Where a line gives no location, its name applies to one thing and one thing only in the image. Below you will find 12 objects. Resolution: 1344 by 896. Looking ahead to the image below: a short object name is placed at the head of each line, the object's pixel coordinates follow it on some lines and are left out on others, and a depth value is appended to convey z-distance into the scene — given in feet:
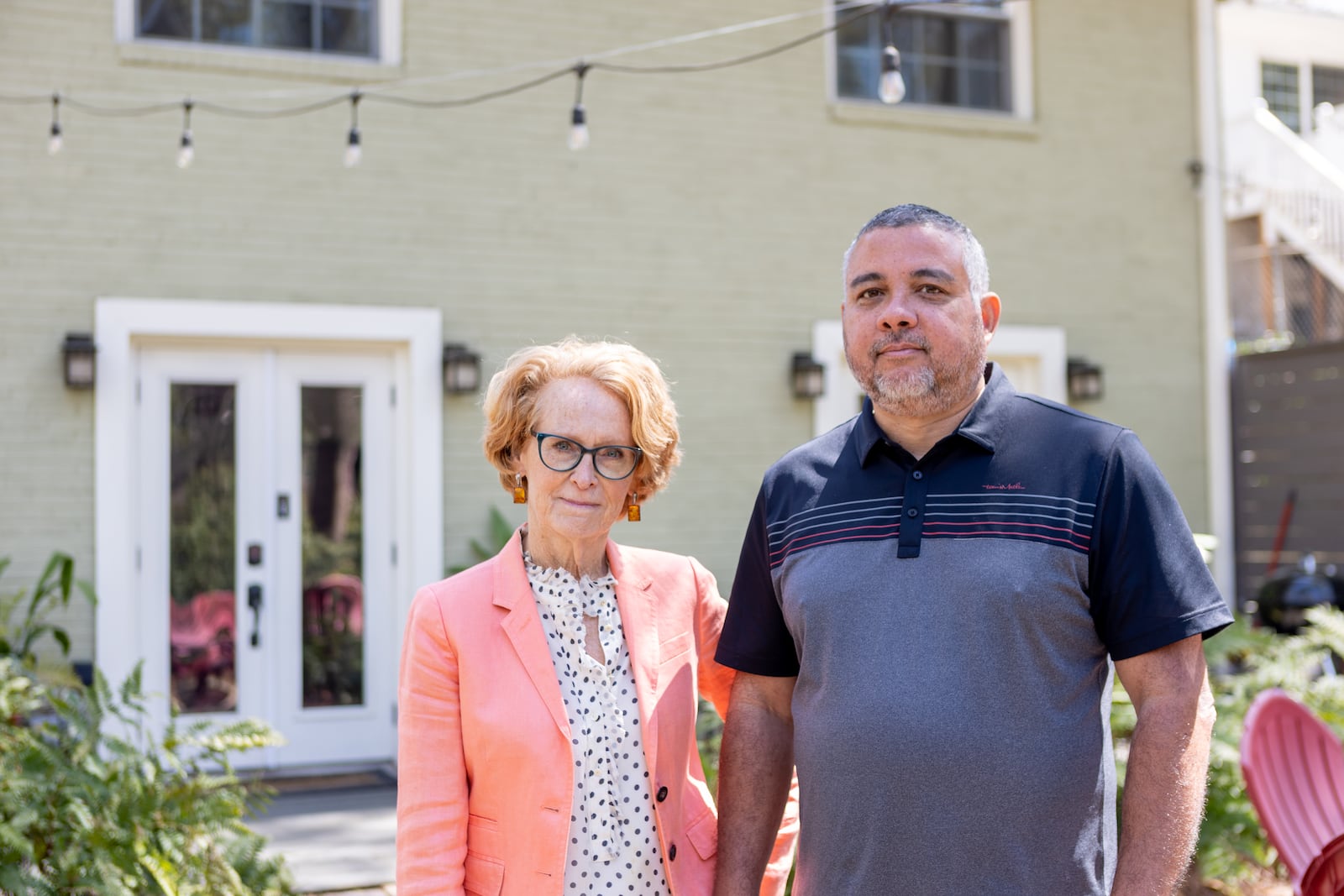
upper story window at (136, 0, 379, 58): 23.08
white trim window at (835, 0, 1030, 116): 28.86
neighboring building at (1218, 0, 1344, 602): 30.81
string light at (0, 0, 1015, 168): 19.48
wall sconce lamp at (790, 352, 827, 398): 26.00
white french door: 23.07
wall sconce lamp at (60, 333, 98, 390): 21.54
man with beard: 6.49
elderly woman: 7.20
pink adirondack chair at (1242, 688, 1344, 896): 9.89
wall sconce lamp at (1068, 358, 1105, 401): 28.25
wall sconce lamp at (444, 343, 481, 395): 23.57
